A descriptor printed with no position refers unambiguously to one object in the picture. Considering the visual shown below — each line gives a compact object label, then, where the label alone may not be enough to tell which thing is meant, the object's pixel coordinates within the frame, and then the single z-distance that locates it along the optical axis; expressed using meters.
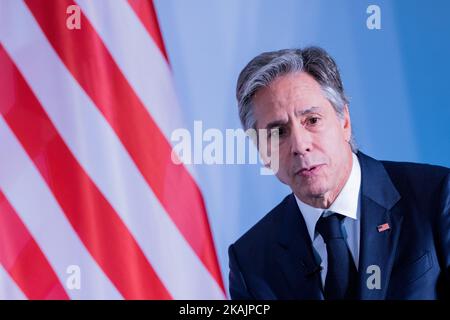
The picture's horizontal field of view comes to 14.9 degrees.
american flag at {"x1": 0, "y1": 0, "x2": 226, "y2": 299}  2.68
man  2.61
